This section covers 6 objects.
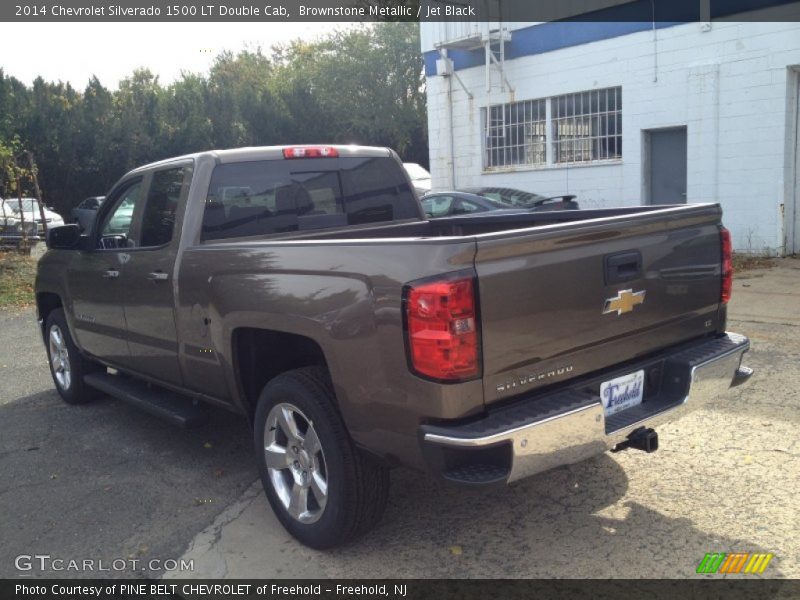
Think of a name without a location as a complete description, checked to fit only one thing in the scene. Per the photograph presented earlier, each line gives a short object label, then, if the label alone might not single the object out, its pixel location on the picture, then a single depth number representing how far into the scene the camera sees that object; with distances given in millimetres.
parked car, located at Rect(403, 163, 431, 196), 21259
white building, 12344
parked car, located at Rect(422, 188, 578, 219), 11945
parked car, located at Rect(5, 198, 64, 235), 18469
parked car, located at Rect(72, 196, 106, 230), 20938
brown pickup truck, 2963
